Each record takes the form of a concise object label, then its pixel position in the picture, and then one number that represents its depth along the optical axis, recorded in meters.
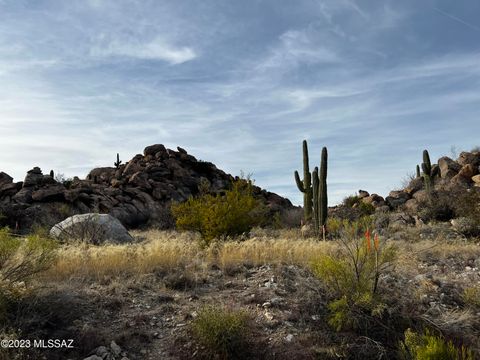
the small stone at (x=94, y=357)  5.33
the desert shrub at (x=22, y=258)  6.44
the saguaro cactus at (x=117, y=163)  35.03
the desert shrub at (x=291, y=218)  25.08
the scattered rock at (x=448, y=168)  28.78
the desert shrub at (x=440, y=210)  21.22
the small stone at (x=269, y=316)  6.40
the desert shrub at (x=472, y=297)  7.15
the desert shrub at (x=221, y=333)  5.54
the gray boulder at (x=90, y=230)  14.94
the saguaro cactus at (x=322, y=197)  17.66
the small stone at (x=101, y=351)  5.49
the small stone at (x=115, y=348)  5.57
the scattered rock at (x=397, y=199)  27.75
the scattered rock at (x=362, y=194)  33.12
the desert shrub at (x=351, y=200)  29.34
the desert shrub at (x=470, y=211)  15.85
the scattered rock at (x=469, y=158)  28.74
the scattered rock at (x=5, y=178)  28.14
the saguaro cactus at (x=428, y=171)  24.05
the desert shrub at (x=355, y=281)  6.27
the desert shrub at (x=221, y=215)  14.45
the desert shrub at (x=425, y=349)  4.80
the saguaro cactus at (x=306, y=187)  20.67
